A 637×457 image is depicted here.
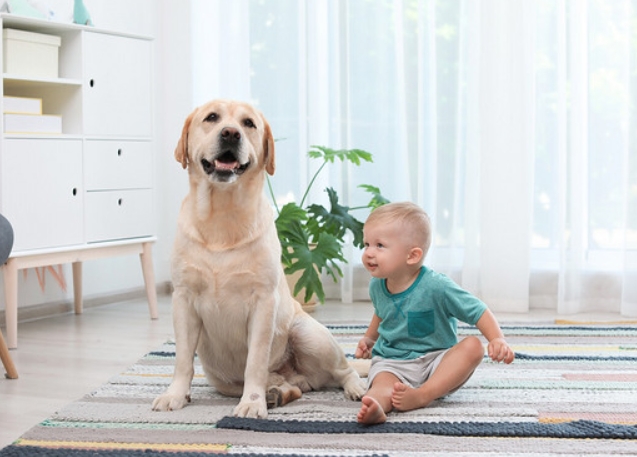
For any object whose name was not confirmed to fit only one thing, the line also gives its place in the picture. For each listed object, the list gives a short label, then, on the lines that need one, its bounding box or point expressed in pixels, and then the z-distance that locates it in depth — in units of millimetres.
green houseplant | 3818
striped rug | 1969
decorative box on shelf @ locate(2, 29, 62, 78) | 3510
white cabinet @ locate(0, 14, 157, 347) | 3459
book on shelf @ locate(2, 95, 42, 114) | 3434
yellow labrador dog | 2299
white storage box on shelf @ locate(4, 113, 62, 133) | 3432
